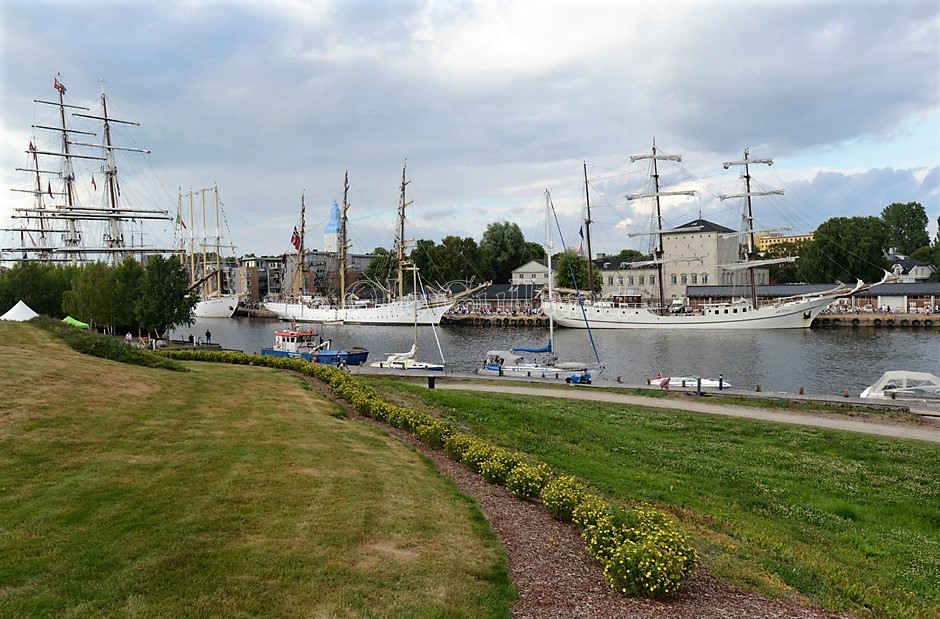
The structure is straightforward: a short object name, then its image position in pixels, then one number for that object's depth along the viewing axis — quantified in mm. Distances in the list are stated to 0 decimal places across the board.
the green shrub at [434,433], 16484
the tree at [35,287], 62834
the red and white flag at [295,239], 105819
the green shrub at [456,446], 15211
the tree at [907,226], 150375
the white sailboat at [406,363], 46344
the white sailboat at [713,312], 87812
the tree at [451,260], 141625
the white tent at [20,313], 38625
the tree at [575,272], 126188
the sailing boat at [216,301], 136375
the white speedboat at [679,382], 37069
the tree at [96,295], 55281
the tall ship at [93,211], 85938
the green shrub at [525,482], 12133
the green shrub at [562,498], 10789
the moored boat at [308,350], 50594
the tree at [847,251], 114312
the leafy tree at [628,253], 183375
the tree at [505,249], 159250
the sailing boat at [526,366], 43375
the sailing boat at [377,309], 106125
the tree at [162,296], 54156
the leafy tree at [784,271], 136750
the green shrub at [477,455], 14086
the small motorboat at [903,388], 30578
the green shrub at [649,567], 7934
